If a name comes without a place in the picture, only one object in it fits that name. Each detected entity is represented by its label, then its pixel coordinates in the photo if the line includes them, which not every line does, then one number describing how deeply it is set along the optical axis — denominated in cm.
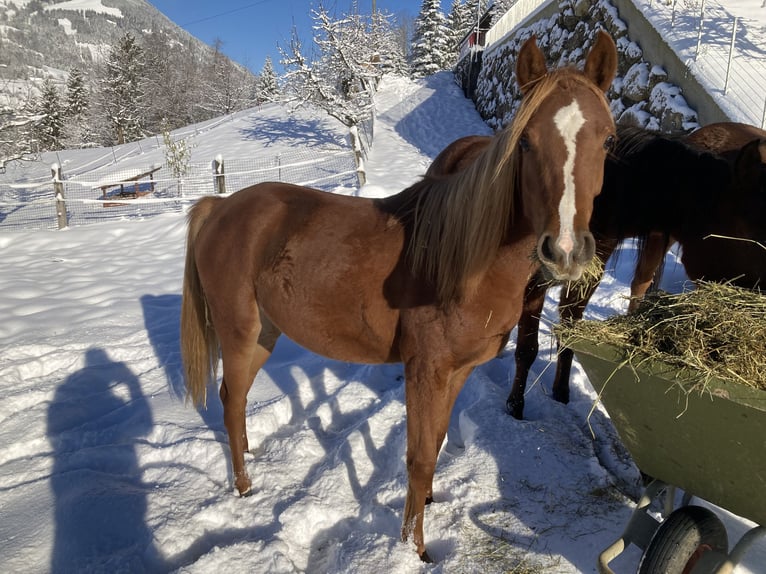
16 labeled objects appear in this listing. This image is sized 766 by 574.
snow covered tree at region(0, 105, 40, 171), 1098
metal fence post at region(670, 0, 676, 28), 648
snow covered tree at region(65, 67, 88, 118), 3456
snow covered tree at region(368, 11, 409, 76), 2230
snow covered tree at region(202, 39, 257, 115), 4256
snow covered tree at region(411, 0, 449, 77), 3269
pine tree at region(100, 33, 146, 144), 3195
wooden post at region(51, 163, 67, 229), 1009
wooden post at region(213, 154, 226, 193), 1081
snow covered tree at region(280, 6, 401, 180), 1816
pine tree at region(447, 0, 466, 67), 3441
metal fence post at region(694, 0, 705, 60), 571
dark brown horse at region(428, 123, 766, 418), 236
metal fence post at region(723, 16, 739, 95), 513
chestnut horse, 141
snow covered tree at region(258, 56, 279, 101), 4237
